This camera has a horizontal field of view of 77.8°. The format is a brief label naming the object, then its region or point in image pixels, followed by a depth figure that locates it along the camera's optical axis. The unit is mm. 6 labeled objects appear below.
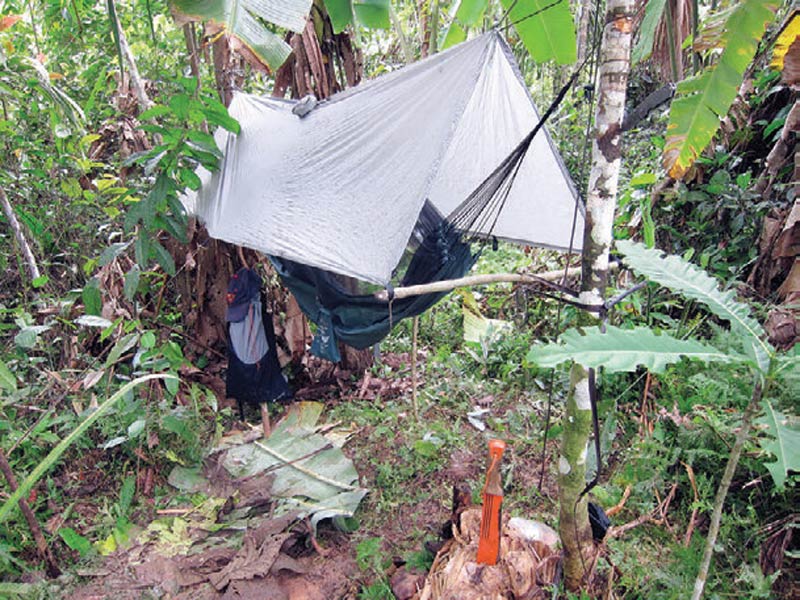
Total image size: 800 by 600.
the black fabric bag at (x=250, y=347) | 2227
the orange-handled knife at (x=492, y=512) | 1088
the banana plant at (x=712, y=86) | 1104
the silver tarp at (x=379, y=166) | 1579
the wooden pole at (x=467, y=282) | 1242
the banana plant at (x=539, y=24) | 1683
